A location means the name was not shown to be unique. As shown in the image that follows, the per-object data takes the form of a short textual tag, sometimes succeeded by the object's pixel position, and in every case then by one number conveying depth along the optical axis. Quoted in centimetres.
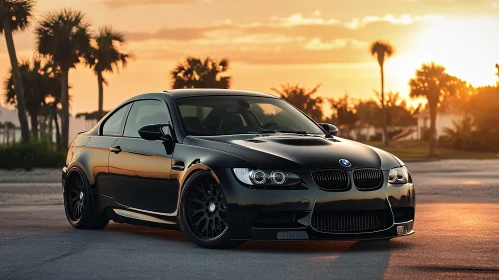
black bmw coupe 953
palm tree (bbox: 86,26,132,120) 7144
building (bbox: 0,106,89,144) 15770
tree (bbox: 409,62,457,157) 9594
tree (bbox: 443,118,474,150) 9336
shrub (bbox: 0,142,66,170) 3903
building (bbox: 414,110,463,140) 12676
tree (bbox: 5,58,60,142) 8762
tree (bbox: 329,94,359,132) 15638
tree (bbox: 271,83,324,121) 10700
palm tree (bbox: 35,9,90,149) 6300
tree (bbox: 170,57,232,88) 6900
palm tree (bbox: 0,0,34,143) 5003
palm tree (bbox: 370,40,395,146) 12346
